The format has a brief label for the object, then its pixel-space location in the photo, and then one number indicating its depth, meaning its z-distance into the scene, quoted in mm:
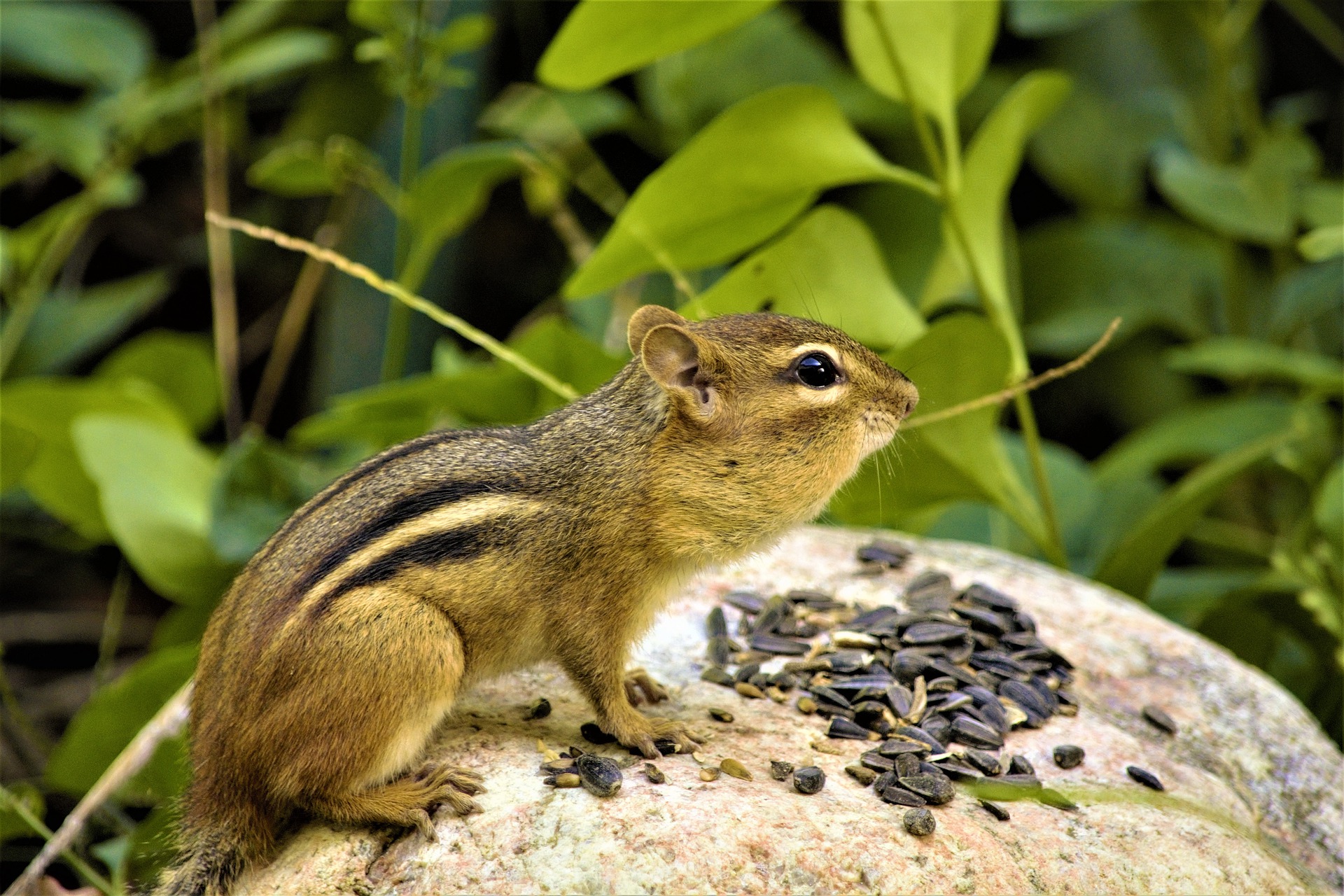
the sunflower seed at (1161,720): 2631
